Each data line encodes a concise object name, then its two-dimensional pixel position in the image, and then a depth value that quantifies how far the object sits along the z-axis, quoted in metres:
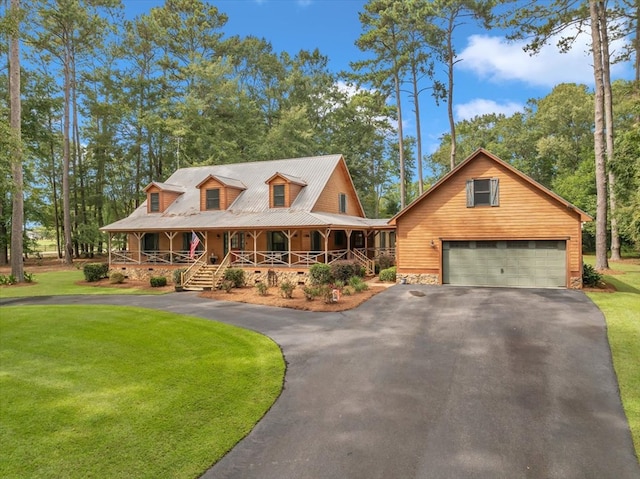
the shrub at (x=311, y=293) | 16.62
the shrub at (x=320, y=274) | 20.19
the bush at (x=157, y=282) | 22.56
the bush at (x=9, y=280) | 23.20
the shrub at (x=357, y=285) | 17.91
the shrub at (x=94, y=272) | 24.61
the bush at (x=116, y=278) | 23.84
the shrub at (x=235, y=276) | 21.48
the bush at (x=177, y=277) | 21.88
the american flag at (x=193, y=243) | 22.12
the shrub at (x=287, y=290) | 17.28
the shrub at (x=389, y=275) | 21.20
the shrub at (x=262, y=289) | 18.43
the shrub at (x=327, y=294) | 15.78
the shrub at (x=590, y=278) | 17.50
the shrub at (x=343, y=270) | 20.30
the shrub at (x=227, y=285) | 20.22
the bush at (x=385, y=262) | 25.56
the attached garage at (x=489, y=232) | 17.70
